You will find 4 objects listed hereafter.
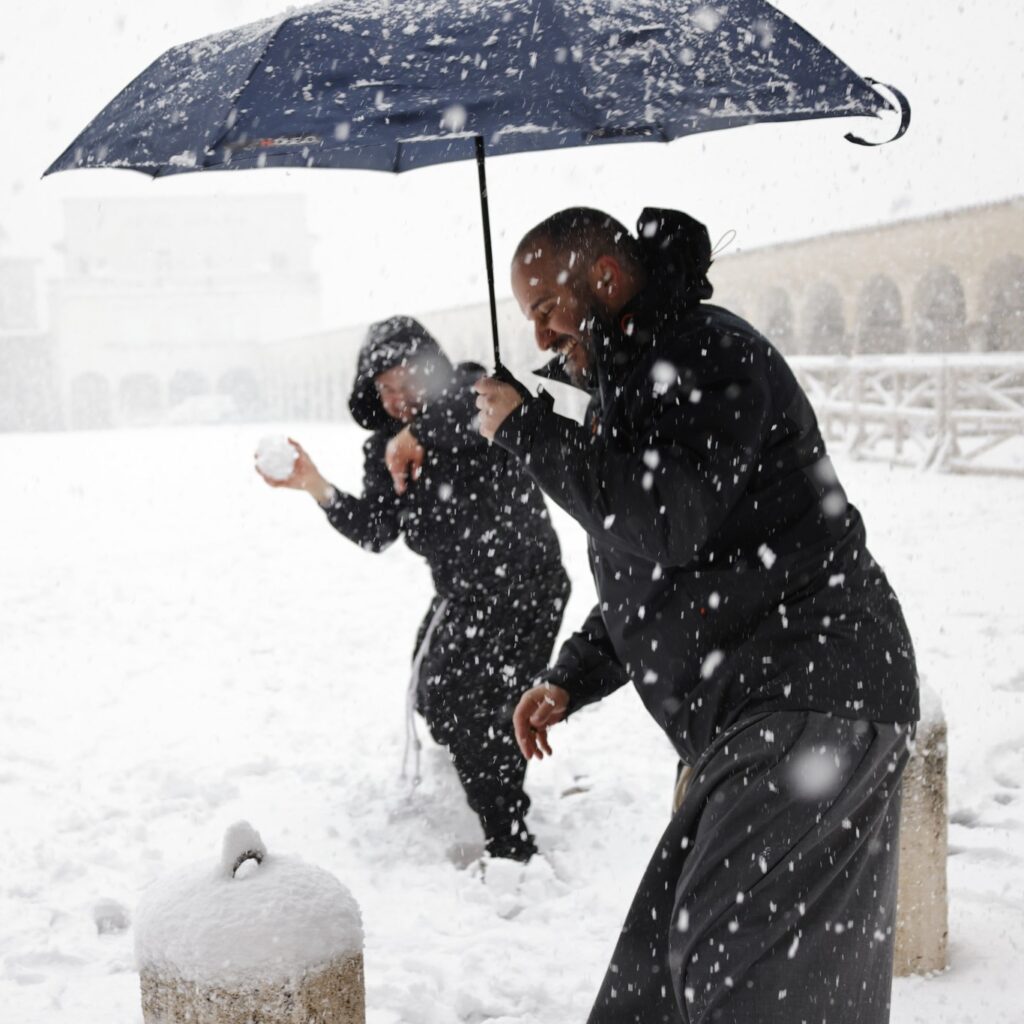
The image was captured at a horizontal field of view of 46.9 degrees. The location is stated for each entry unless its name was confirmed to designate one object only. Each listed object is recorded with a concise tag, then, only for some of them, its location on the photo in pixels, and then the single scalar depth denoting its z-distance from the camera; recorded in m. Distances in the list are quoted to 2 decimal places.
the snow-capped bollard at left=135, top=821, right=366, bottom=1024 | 2.22
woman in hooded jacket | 4.32
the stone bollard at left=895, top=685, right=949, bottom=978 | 3.30
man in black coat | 1.94
